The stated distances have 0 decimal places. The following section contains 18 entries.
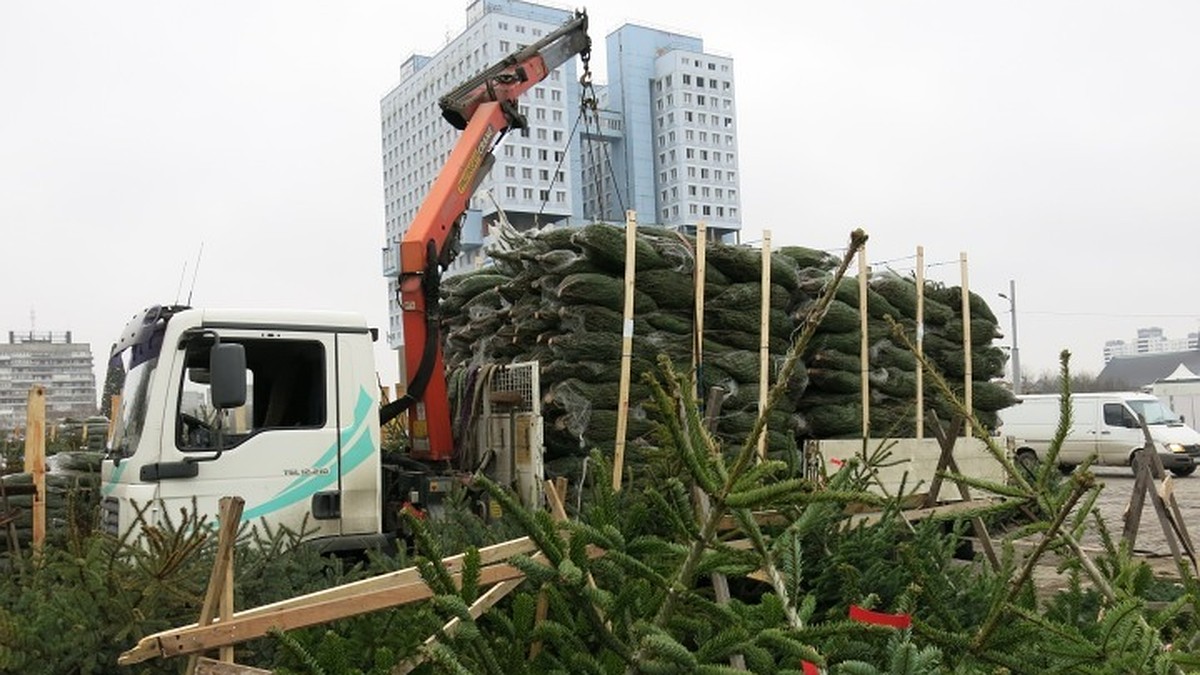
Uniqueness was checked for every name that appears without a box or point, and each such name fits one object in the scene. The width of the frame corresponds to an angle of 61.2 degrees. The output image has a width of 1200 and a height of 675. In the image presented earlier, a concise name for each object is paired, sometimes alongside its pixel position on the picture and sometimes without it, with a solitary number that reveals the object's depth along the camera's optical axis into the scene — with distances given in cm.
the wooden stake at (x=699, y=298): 755
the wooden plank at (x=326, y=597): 266
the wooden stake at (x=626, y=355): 714
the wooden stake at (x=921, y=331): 891
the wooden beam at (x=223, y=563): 285
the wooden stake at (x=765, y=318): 761
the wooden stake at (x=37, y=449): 683
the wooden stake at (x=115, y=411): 650
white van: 1978
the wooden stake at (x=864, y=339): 846
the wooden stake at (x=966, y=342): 948
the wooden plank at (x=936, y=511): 484
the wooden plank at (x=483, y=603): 256
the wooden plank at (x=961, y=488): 451
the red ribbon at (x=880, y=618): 211
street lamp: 2963
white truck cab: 571
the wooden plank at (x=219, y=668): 258
